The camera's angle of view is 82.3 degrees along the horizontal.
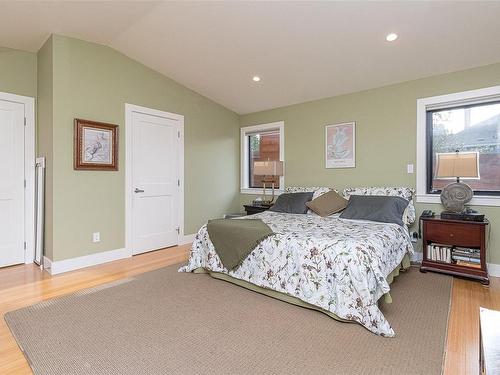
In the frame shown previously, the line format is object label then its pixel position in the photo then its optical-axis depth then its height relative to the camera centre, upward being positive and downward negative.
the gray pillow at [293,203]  3.90 -0.22
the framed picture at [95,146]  3.37 +0.51
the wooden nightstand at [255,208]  4.55 -0.34
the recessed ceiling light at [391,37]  2.83 +1.51
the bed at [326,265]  2.01 -0.64
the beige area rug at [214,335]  1.61 -0.99
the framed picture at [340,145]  4.11 +0.63
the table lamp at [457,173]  2.90 +0.15
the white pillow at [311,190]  4.05 -0.04
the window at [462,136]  3.23 +0.63
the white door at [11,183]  3.39 +0.05
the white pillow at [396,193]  3.43 -0.07
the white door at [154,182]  3.99 +0.08
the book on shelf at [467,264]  2.91 -0.79
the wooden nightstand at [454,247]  2.87 -0.63
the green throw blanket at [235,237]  2.63 -0.47
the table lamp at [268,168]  4.57 +0.31
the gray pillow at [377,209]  3.16 -0.24
